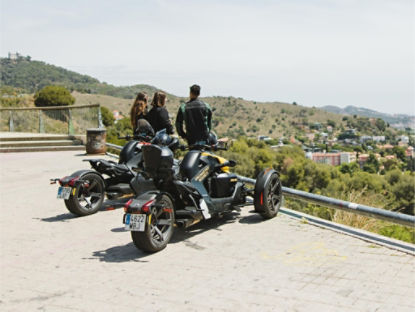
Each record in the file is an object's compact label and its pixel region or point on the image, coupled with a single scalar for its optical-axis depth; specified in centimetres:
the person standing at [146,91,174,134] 866
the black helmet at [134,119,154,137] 834
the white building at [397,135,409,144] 15475
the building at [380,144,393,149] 13975
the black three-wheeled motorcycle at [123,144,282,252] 530
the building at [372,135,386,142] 15842
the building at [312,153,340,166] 10920
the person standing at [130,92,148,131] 916
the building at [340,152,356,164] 11370
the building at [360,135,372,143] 15388
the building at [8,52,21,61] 19508
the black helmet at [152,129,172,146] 643
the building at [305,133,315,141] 16585
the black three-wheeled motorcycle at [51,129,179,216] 710
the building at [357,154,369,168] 11201
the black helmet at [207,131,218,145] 705
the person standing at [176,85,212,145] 709
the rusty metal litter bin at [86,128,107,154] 1667
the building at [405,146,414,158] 11712
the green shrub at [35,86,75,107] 4894
